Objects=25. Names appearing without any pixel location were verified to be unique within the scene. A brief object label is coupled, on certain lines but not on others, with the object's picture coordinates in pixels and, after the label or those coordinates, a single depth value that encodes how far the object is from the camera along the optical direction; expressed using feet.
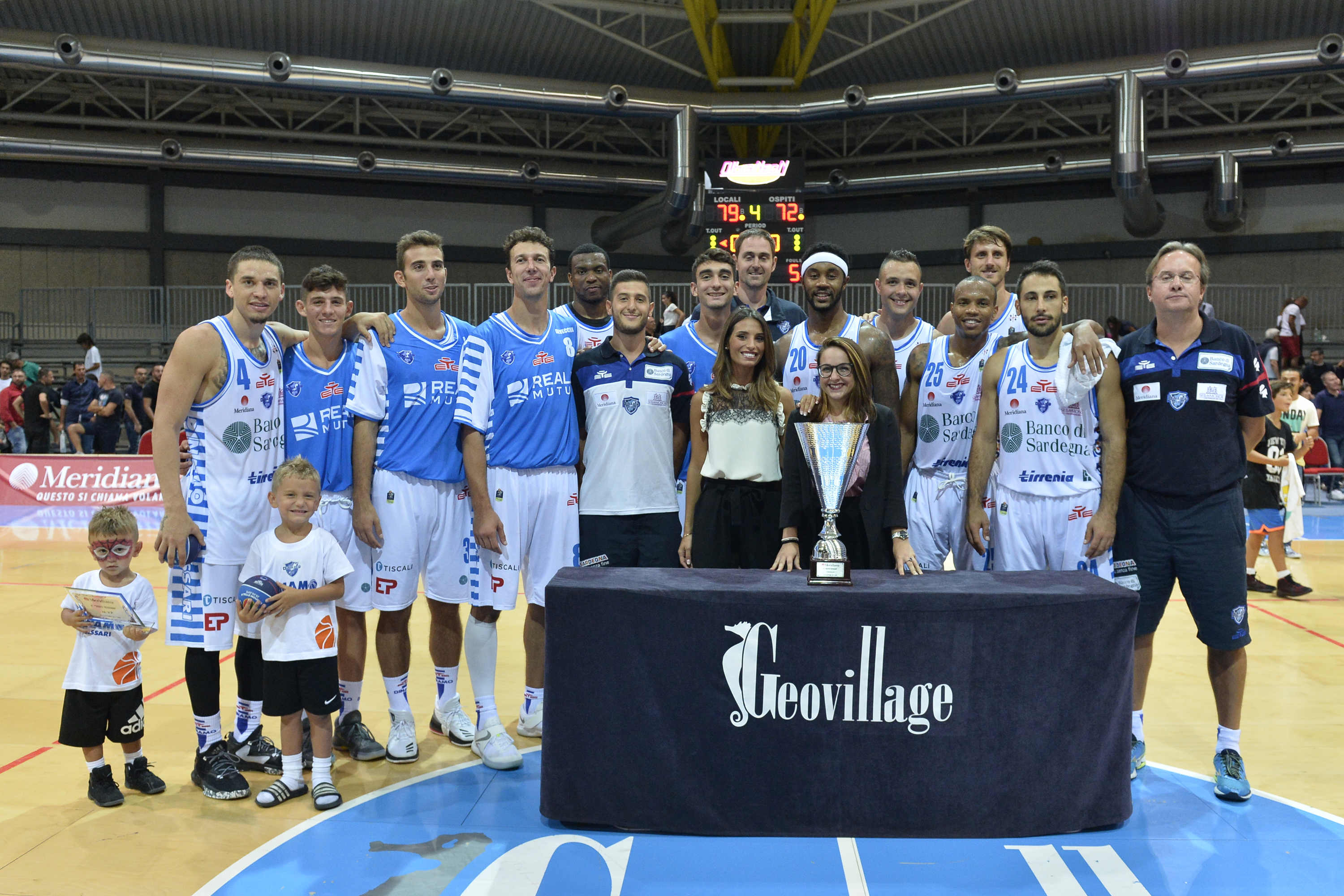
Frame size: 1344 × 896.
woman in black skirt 14.60
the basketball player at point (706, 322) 16.22
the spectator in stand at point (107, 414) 52.60
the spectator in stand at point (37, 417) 52.95
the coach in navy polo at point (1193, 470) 13.87
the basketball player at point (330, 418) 15.47
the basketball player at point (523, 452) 15.64
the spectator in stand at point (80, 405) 53.26
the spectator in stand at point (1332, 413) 50.24
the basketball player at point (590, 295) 16.85
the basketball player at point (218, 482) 13.99
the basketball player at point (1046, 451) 14.26
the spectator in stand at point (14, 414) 52.65
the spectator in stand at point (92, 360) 54.76
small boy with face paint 13.61
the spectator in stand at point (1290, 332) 54.85
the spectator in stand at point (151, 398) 53.88
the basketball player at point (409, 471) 15.30
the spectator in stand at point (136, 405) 54.75
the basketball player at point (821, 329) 15.20
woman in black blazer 13.60
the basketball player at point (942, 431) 15.90
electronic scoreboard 49.24
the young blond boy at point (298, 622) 13.44
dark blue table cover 12.01
